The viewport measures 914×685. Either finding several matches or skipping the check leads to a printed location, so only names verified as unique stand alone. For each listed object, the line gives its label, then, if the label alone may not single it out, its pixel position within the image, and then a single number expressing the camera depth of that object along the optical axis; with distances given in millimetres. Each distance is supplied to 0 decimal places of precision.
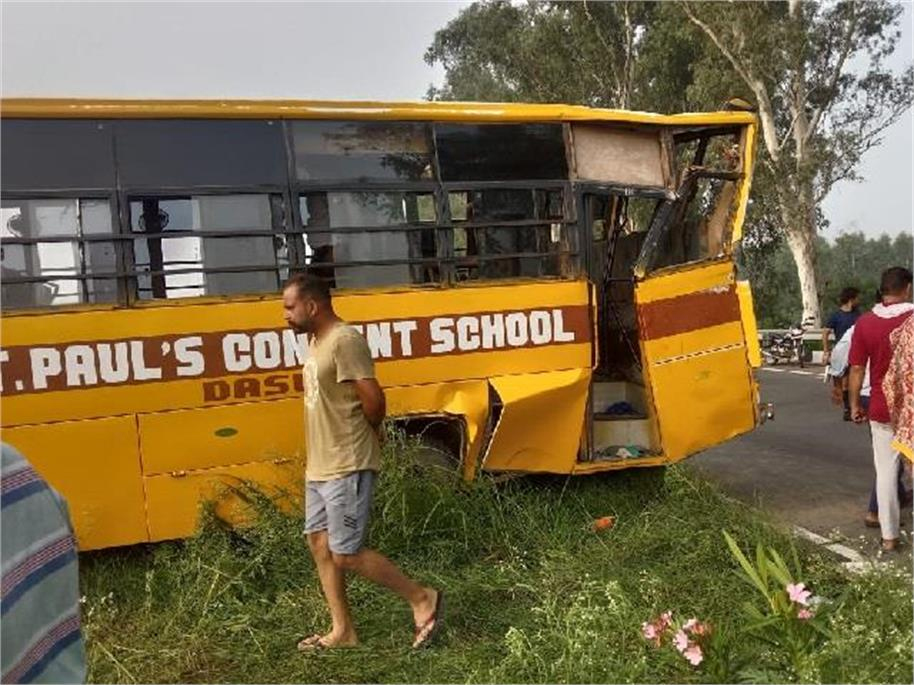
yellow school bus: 4906
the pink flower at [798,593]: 3359
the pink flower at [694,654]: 3191
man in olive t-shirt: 3994
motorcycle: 19547
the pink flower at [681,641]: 3244
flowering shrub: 3379
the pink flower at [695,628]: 3326
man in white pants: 5340
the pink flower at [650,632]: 3468
